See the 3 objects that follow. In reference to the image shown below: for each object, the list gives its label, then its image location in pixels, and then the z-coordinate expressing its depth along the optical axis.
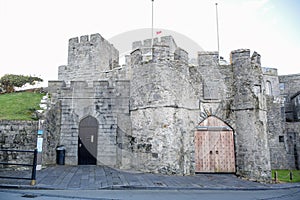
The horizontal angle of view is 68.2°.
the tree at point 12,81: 18.49
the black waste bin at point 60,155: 11.12
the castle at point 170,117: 10.20
